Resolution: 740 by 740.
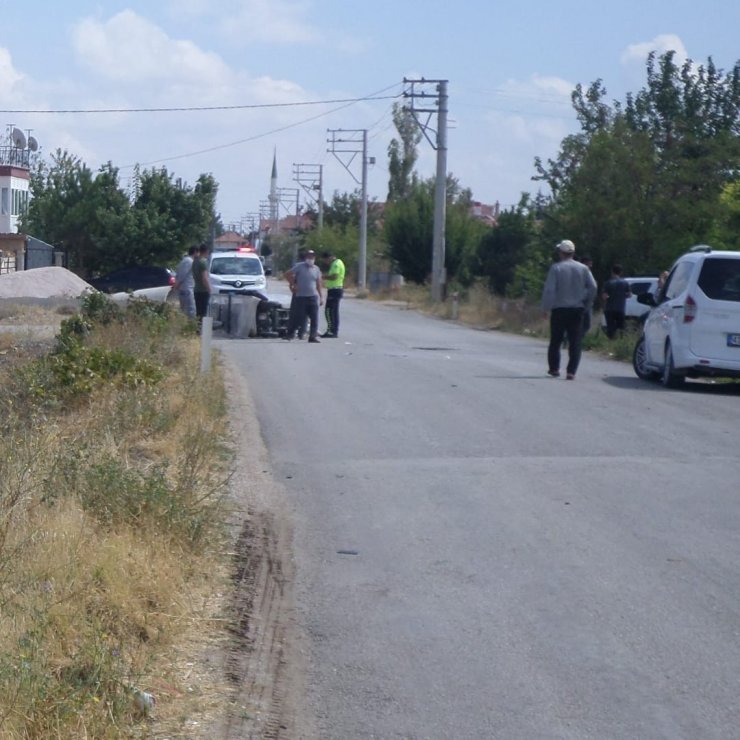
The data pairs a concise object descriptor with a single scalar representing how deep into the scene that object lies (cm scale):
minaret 14014
